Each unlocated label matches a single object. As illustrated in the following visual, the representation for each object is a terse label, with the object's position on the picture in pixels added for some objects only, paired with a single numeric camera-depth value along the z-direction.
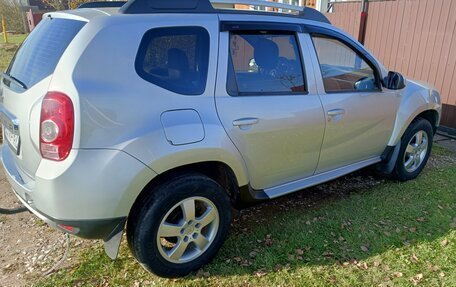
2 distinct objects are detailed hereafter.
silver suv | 2.09
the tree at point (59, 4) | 14.78
